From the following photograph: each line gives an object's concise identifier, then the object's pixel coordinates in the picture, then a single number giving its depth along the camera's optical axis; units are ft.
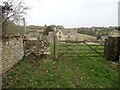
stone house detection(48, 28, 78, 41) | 85.54
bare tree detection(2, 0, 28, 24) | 11.97
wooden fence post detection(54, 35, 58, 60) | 19.20
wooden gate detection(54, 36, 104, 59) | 19.50
